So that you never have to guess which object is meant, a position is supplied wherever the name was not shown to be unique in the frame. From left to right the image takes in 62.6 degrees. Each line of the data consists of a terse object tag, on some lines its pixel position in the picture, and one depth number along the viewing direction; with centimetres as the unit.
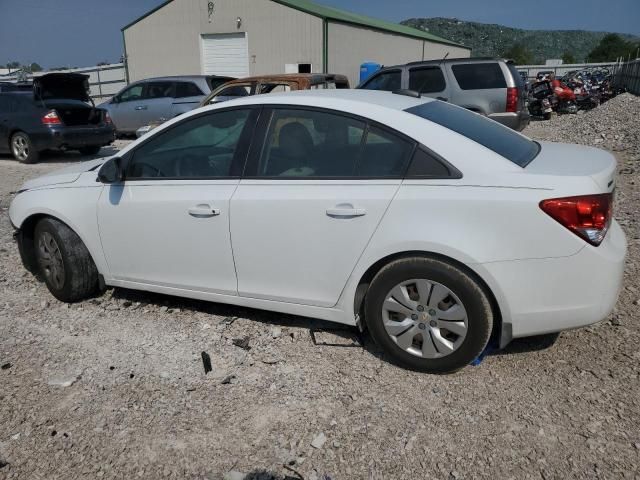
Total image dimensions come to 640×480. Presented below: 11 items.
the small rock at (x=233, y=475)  242
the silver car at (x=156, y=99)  1341
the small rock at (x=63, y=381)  317
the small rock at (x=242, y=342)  355
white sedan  274
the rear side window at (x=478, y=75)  1030
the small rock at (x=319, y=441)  261
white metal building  2327
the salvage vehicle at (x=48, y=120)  1112
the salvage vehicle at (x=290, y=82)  798
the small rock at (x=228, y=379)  316
